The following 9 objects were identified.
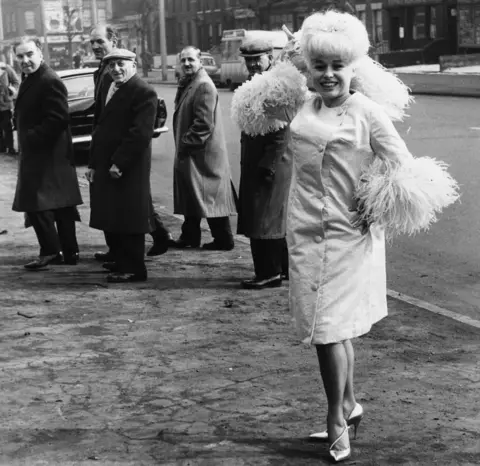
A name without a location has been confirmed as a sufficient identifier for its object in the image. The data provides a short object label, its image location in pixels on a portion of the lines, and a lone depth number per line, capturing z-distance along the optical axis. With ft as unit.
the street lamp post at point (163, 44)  243.06
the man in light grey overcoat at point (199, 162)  40.31
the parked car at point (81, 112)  76.22
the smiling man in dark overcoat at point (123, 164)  34.60
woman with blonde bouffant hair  19.80
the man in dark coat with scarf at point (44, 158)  37.69
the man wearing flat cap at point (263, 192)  33.45
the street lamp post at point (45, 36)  325.34
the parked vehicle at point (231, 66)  181.51
